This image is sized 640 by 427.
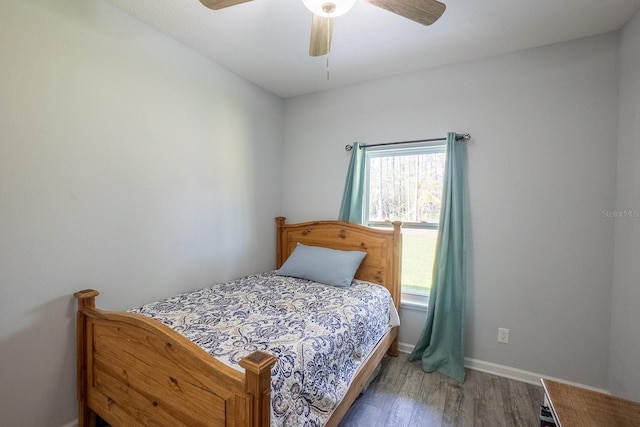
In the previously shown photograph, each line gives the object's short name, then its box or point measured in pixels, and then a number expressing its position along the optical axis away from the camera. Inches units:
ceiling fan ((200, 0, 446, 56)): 49.1
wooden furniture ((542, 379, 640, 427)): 39.8
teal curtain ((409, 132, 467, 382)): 91.4
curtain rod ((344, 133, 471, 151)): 93.2
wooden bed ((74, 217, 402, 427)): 37.4
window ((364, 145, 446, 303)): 101.7
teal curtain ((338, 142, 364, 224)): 109.7
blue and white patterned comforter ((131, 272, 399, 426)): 48.4
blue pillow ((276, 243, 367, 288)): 95.8
